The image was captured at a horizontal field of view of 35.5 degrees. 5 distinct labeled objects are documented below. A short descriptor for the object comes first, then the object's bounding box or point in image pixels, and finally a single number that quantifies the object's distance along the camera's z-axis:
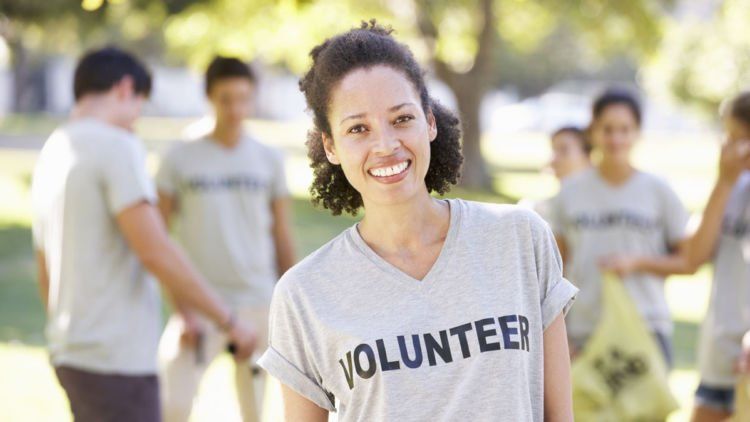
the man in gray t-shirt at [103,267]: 4.70
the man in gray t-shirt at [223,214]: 6.22
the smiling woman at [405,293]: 2.74
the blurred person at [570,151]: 7.17
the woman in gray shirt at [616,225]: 5.98
